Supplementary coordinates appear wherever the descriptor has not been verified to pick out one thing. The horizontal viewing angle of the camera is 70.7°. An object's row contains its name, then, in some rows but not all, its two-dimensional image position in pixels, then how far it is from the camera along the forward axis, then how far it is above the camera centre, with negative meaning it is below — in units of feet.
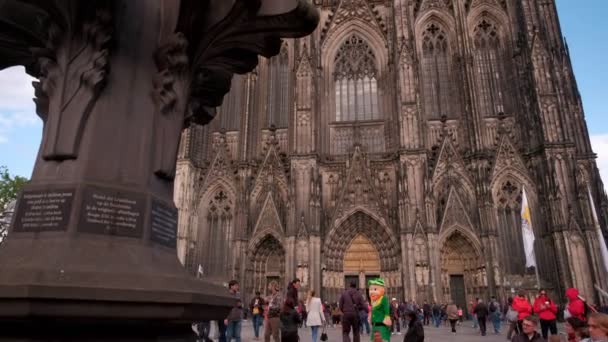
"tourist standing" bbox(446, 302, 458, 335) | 49.52 -1.80
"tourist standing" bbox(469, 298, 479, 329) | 54.49 -2.92
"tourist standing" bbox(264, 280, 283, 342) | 29.32 -1.11
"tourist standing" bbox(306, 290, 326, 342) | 29.22 -1.12
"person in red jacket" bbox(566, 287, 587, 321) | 22.11 -0.35
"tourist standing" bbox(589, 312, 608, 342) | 12.09 -0.80
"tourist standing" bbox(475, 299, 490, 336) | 45.09 -1.62
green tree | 99.17 +25.17
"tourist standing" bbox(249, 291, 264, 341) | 35.29 -0.86
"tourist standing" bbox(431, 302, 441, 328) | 59.55 -2.13
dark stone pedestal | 8.00 +3.23
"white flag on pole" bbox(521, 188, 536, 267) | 44.01 +6.39
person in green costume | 19.58 -0.48
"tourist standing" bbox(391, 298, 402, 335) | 50.70 -2.15
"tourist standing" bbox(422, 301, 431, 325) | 61.82 -1.92
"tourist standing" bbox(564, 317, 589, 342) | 16.53 -1.16
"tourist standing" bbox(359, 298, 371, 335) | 42.50 -2.79
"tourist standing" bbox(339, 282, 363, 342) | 24.56 -0.60
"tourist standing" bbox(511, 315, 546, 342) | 14.70 -1.02
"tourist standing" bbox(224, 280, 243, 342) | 28.22 -1.73
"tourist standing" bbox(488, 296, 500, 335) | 48.10 -1.93
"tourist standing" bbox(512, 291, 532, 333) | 25.26 -0.51
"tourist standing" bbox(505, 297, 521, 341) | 32.62 -1.66
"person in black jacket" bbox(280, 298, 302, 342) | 20.93 -1.17
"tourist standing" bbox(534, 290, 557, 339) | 30.99 -1.03
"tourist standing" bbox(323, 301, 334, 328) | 62.13 -2.05
